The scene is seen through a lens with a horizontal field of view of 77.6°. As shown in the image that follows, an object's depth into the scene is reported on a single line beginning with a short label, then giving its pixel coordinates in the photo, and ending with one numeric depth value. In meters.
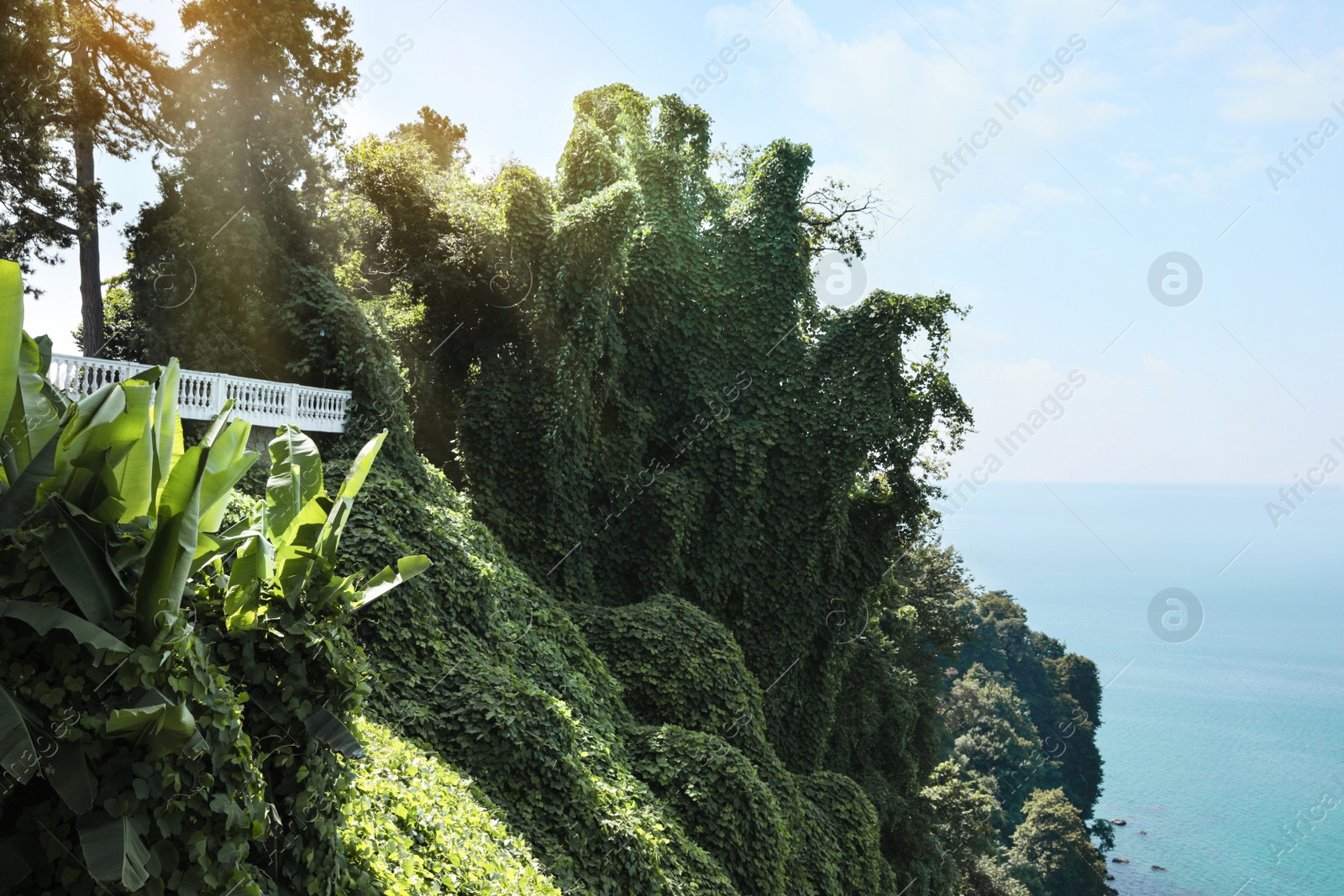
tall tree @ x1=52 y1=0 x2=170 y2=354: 12.01
